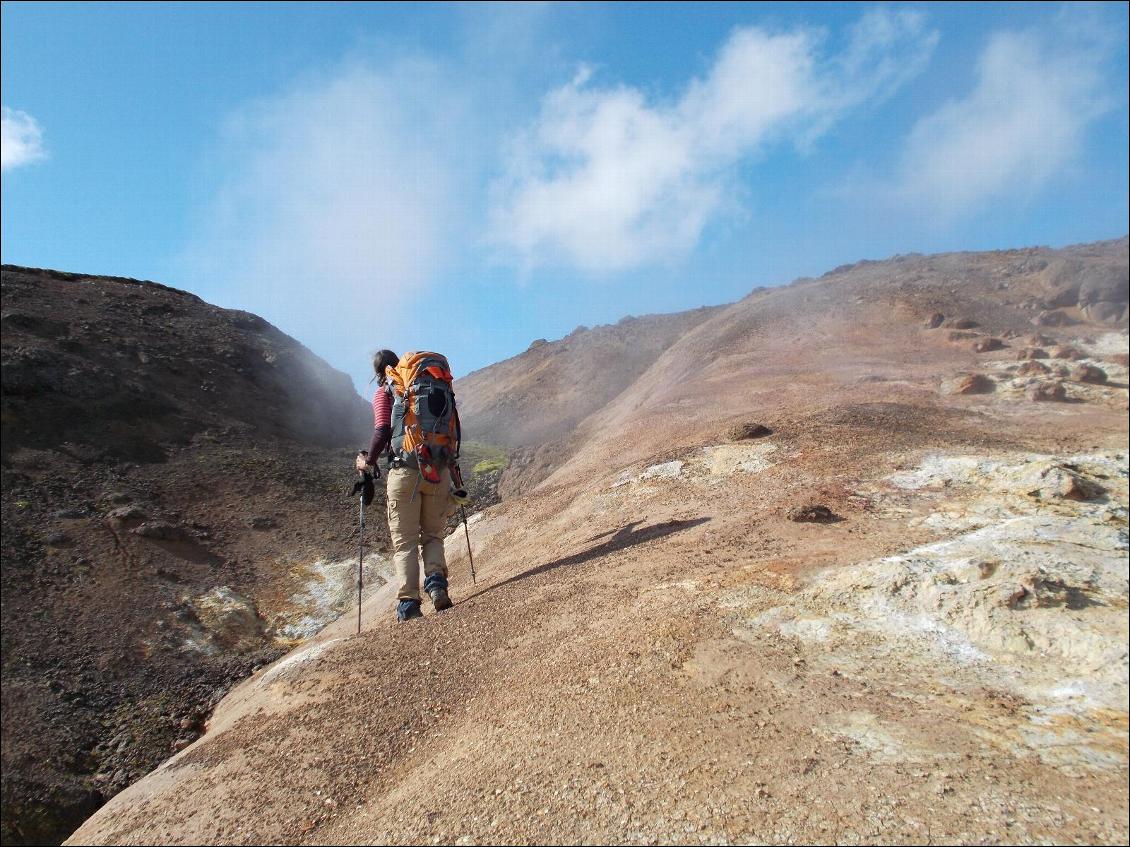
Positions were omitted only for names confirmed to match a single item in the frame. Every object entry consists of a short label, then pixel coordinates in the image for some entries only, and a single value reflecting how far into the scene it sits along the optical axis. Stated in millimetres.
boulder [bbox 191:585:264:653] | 8062
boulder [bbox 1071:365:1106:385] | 10008
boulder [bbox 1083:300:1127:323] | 15125
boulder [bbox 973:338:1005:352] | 13329
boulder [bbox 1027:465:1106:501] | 5355
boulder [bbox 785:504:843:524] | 5672
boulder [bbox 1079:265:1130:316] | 15445
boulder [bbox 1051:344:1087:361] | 11750
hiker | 6578
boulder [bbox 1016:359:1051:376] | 10555
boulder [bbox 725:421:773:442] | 8664
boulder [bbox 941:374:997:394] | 10078
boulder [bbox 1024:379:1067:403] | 9211
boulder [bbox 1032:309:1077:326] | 15742
